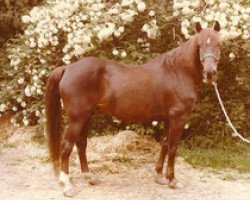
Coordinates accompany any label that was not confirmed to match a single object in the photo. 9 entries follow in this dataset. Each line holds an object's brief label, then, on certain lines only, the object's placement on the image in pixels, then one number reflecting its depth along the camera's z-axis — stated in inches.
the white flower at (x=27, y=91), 336.0
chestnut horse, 243.1
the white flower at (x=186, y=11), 281.4
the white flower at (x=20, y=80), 349.2
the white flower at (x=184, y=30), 284.7
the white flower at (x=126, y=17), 286.0
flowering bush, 286.0
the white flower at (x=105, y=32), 282.4
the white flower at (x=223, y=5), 278.5
